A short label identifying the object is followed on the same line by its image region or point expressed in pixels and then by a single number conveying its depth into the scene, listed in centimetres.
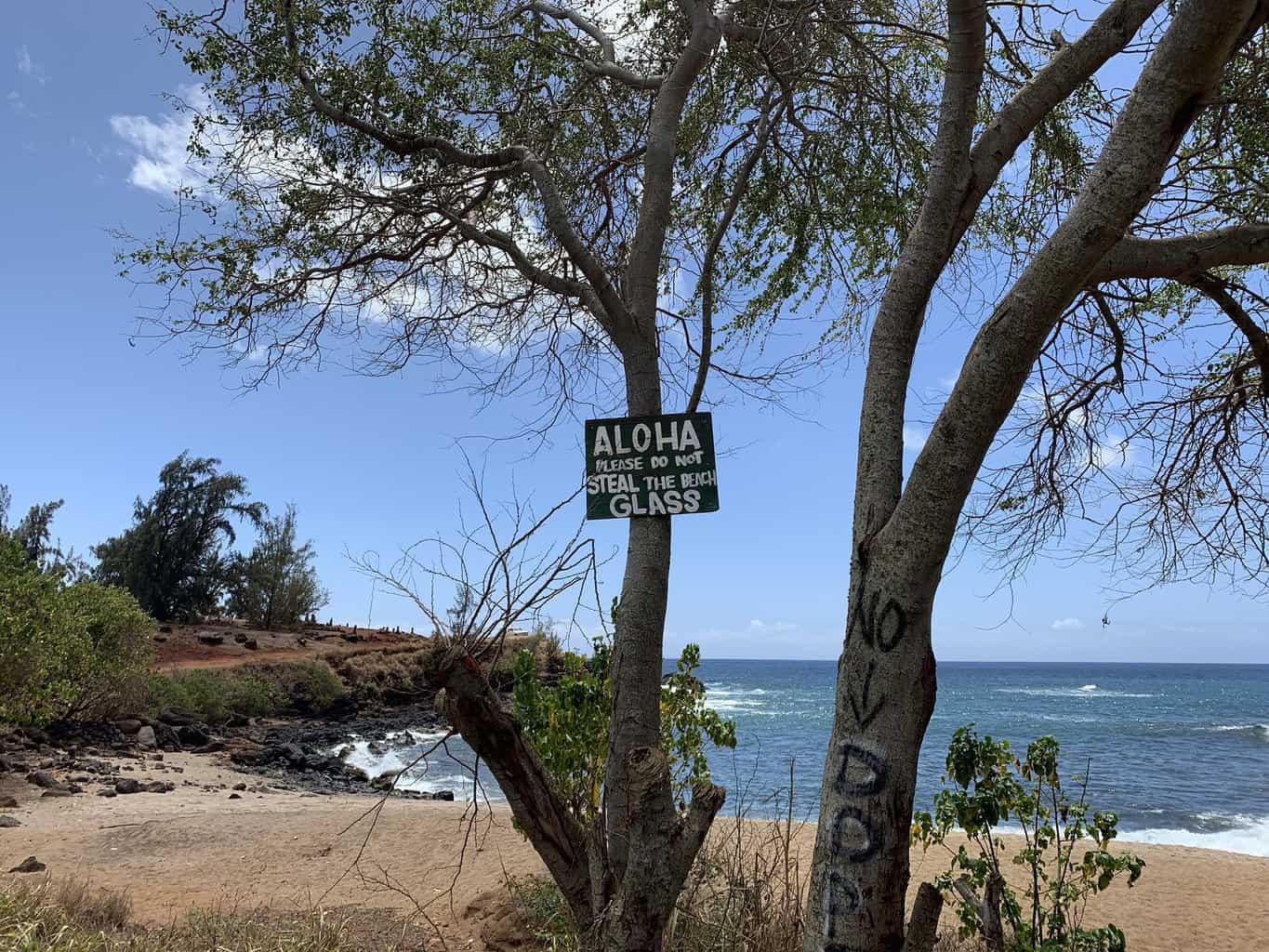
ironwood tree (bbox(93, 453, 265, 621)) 3353
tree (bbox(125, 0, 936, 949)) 468
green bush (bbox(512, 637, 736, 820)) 487
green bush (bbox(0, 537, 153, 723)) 1195
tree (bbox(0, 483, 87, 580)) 3042
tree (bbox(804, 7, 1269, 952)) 270
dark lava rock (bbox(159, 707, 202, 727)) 1970
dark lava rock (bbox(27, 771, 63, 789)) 1222
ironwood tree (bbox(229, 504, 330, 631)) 3628
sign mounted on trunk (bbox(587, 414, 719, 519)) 386
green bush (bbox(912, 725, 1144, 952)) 343
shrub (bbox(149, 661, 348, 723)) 2144
